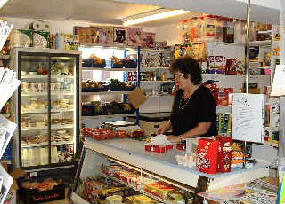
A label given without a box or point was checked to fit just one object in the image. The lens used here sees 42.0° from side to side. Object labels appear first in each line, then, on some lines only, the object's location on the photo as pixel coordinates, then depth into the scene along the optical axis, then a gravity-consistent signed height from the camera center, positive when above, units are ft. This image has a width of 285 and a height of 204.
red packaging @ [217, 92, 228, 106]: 19.17 -1.03
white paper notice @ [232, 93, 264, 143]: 7.66 -0.80
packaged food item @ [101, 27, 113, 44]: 25.21 +2.92
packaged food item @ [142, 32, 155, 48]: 27.02 +2.84
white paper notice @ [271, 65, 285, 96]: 7.28 -0.06
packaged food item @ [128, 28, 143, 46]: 26.45 +3.01
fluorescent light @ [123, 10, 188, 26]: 21.64 +3.85
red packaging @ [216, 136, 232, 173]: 8.96 -1.84
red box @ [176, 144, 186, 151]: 11.91 -2.21
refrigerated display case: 21.54 -1.89
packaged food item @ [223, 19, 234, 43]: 19.80 +2.51
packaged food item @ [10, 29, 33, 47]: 20.61 +2.18
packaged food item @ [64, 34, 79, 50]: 22.21 +2.15
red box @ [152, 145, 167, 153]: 11.53 -2.19
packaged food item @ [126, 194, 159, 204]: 11.82 -3.94
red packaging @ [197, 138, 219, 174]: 8.83 -1.85
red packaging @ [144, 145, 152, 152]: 11.71 -2.21
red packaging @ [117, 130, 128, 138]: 14.51 -2.19
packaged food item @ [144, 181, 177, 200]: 11.18 -3.42
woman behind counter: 13.36 -0.99
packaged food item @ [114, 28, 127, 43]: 25.81 +3.00
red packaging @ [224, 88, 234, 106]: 19.34 -0.67
